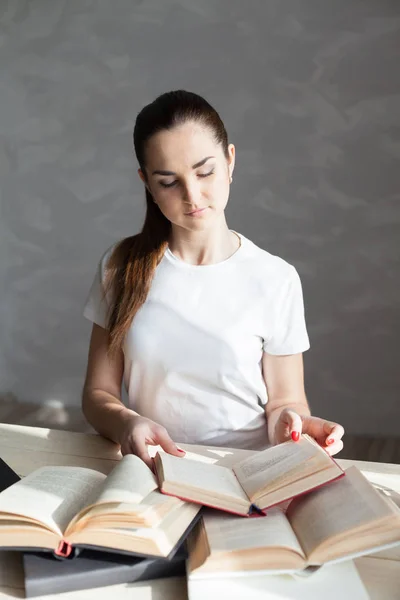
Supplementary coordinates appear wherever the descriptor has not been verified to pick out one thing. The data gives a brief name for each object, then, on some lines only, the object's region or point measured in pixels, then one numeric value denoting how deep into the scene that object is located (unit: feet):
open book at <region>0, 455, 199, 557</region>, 2.71
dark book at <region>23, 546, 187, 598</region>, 2.68
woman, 4.54
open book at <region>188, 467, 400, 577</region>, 2.68
